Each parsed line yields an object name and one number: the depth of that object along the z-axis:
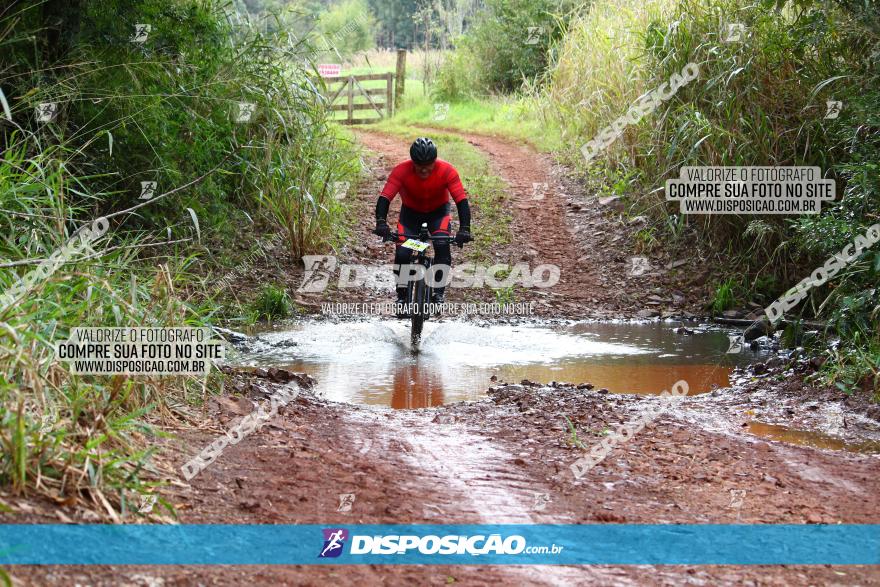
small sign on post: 28.71
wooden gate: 28.23
